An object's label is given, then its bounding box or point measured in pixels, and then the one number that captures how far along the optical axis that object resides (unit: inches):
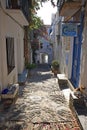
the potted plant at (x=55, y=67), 285.4
